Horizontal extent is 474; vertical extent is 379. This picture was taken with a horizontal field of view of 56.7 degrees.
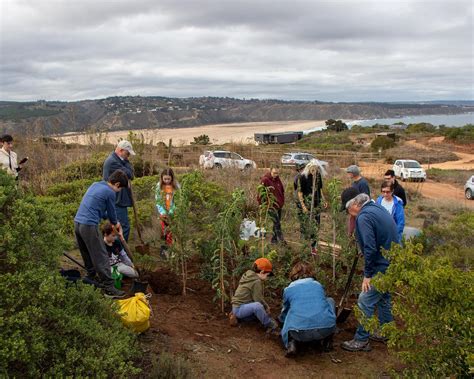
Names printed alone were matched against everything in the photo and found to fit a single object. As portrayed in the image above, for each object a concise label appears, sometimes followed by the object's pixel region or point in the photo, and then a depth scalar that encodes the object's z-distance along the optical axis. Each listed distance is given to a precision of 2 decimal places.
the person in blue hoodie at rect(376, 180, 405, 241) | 5.51
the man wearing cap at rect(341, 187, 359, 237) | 6.29
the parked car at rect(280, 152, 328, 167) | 24.14
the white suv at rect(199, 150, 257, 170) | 12.66
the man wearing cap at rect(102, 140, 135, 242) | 5.86
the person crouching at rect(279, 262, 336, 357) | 4.03
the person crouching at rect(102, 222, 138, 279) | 5.26
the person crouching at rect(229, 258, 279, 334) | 4.46
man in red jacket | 7.00
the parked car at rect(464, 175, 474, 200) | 19.22
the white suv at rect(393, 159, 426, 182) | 24.03
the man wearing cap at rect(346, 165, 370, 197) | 6.32
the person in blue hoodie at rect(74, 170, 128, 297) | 4.60
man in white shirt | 6.61
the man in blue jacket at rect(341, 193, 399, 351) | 4.02
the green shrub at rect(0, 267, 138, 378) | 2.54
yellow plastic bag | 3.75
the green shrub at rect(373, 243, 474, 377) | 2.40
